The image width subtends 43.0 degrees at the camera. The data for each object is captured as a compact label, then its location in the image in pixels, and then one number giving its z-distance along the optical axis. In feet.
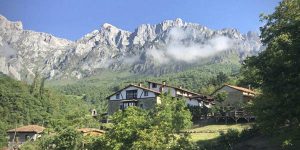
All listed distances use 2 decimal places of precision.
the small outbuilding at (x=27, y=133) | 266.98
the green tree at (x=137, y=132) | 93.15
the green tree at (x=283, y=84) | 76.38
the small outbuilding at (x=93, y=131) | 181.20
